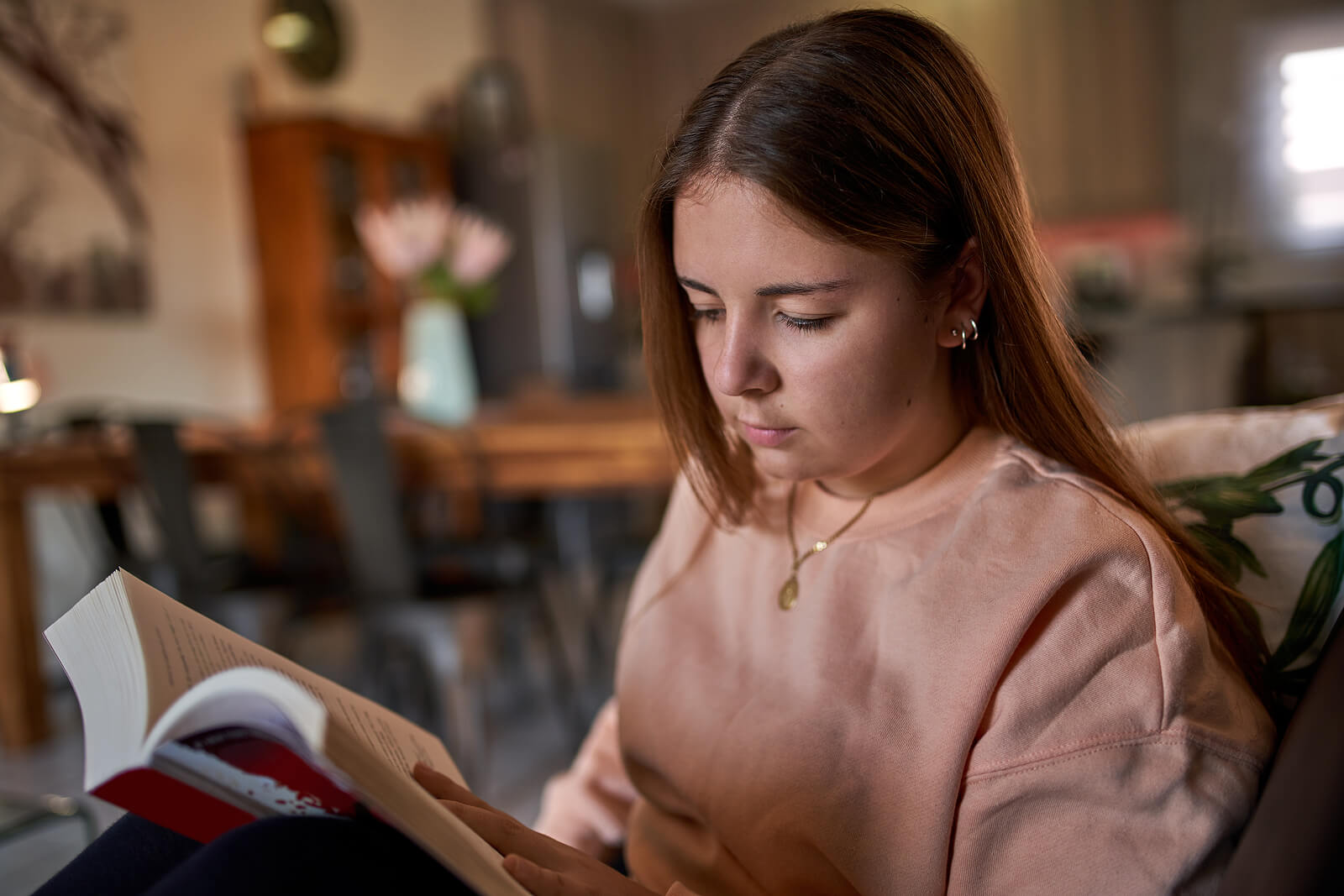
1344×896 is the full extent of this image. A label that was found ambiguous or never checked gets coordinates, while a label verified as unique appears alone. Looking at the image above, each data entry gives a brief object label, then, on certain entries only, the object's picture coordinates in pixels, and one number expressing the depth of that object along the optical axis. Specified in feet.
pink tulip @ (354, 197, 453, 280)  8.95
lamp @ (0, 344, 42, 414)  7.73
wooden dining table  7.30
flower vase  9.09
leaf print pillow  2.19
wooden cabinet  13.88
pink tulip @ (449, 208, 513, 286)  9.19
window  15.35
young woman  1.91
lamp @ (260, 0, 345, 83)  8.39
